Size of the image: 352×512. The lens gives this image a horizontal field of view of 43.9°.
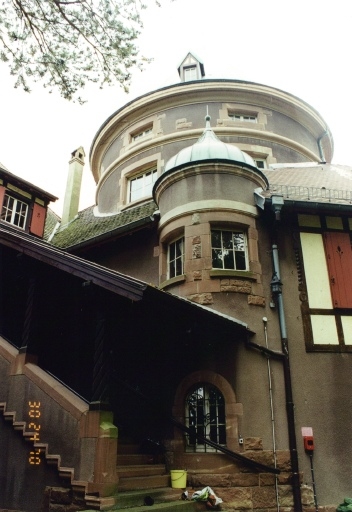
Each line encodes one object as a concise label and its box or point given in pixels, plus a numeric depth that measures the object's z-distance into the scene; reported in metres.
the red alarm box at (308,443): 7.65
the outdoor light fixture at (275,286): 8.73
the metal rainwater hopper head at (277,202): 8.86
